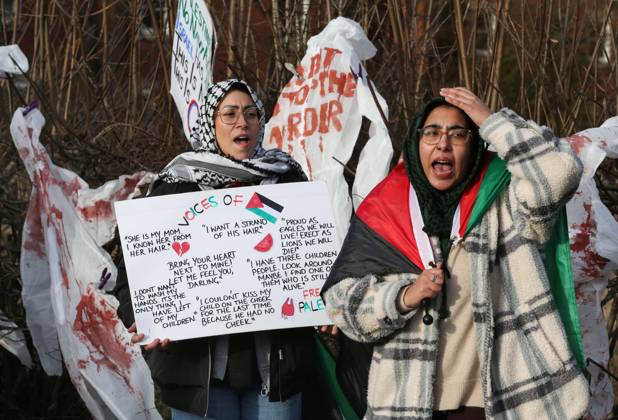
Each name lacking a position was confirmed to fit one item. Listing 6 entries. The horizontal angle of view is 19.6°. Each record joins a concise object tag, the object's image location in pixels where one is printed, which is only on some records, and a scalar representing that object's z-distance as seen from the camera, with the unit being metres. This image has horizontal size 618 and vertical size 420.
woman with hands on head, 4.64
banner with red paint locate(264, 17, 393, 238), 7.48
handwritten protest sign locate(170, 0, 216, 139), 7.49
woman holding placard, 5.42
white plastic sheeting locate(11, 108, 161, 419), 7.02
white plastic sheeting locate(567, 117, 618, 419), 6.18
